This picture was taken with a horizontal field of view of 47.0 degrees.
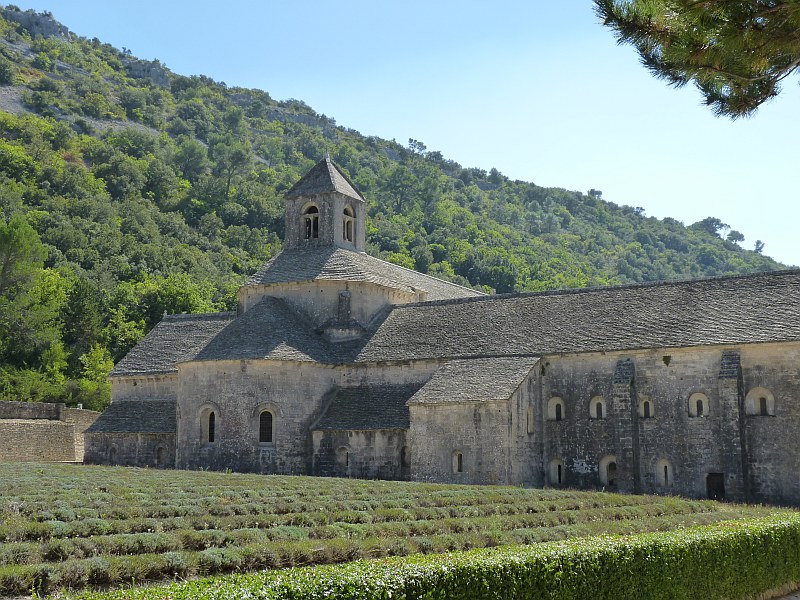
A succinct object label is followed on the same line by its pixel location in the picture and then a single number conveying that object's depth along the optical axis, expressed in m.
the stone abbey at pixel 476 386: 36.69
